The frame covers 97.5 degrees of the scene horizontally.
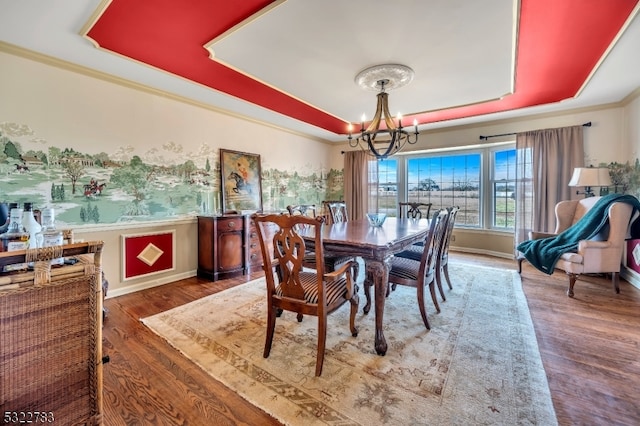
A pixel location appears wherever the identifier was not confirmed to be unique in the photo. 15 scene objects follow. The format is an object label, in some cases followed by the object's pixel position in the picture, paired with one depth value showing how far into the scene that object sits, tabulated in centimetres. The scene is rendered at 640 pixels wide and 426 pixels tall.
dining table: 197
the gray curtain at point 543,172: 414
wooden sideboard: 370
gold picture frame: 423
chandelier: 281
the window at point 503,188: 484
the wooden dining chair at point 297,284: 175
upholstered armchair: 301
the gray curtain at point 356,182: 609
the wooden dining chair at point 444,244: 276
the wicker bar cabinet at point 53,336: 84
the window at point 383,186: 605
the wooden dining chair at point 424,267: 228
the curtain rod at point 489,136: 464
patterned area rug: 146
